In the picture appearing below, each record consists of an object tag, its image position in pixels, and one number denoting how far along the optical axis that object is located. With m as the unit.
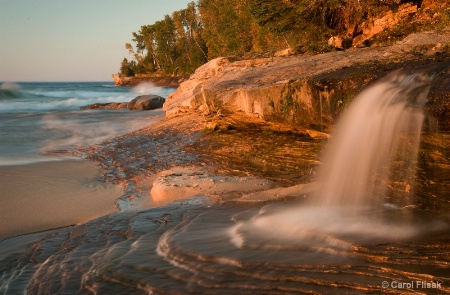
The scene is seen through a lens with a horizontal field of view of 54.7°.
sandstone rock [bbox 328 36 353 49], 11.89
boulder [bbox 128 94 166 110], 22.77
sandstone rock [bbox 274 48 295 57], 11.68
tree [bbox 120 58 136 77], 92.19
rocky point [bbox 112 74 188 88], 67.69
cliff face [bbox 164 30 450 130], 6.66
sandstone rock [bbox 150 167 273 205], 6.26
